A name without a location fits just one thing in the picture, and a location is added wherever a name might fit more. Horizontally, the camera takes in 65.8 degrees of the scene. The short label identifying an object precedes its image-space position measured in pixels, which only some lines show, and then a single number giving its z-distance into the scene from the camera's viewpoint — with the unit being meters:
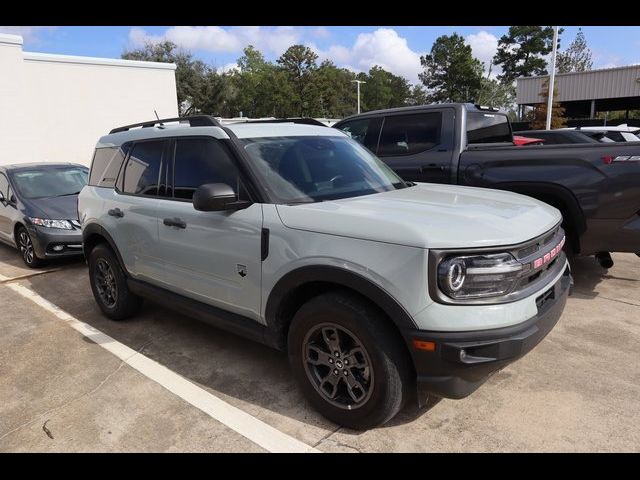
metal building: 28.94
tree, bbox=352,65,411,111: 91.50
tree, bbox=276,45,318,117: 61.69
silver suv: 2.49
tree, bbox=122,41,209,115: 45.03
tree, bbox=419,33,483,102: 61.38
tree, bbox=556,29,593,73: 57.22
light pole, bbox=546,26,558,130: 19.92
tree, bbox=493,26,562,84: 59.03
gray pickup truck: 4.45
